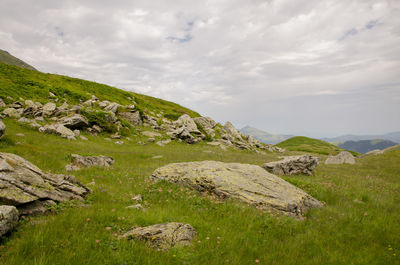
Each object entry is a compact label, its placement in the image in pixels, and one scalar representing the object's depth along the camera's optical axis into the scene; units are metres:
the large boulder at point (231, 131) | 65.75
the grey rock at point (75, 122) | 32.38
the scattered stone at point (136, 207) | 7.79
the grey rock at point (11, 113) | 30.18
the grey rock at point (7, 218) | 4.80
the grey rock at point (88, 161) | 15.19
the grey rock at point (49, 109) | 35.35
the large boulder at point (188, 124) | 50.46
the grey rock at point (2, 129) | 17.42
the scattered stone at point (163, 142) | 38.33
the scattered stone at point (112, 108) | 47.82
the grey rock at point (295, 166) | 19.69
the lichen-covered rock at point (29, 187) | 5.97
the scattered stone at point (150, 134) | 42.82
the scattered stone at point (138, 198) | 9.07
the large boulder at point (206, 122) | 64.73
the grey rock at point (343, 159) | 37.66
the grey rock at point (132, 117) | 48.47
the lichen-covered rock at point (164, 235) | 5.59
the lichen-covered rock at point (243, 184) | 9.60
